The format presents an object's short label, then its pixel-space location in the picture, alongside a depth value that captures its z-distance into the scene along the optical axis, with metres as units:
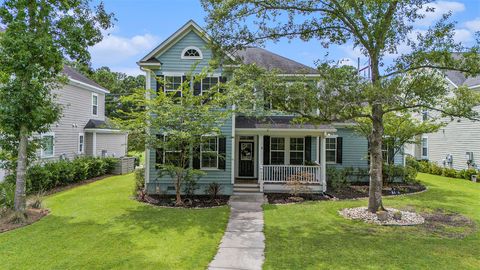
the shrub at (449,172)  20.12
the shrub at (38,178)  13.07
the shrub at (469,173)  18.70
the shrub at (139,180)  14.23
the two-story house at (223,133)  13.59
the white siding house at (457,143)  19.33
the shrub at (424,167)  23.09
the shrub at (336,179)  15.24
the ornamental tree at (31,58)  8.47
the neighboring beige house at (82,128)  18.70
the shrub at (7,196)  9.44
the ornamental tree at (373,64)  8.88
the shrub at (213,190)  13.34
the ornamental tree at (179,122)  11.26
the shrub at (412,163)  18.58
